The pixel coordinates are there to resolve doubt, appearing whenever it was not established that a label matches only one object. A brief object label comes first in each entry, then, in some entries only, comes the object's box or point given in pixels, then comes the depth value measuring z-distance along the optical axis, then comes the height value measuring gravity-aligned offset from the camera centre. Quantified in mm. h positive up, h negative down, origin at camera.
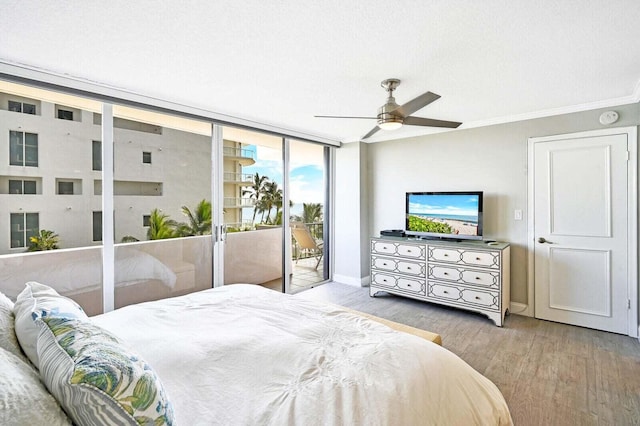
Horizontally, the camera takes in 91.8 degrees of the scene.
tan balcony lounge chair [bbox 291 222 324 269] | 5008 -511
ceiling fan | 2465 +826
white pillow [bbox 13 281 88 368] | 958 -349
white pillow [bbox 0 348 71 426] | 623 -403
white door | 3213 -215
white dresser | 3486 -762
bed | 929 -638
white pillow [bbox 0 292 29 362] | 947 -389
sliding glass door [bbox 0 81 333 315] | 2465 +121
